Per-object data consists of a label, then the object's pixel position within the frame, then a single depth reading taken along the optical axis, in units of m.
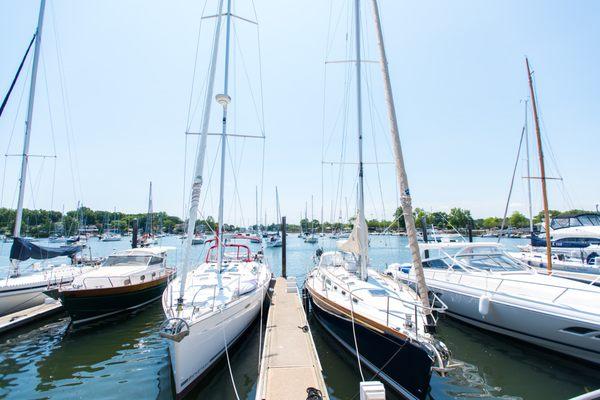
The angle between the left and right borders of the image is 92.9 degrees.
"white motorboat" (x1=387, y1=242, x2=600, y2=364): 7.32
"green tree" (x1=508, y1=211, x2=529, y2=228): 111.44
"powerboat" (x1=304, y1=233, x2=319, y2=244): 66.88
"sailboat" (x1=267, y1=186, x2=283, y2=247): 56.55
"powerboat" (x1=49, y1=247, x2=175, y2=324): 10.28
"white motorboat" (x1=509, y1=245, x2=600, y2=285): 11.87
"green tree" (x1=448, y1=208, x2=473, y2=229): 99.44
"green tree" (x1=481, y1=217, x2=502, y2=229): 114.99
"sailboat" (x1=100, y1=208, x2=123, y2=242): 82.06
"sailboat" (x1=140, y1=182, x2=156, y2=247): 40.59
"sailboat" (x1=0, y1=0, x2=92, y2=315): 11.18
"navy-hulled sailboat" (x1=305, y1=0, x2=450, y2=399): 5.55
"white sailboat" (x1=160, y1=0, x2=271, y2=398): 6.07
